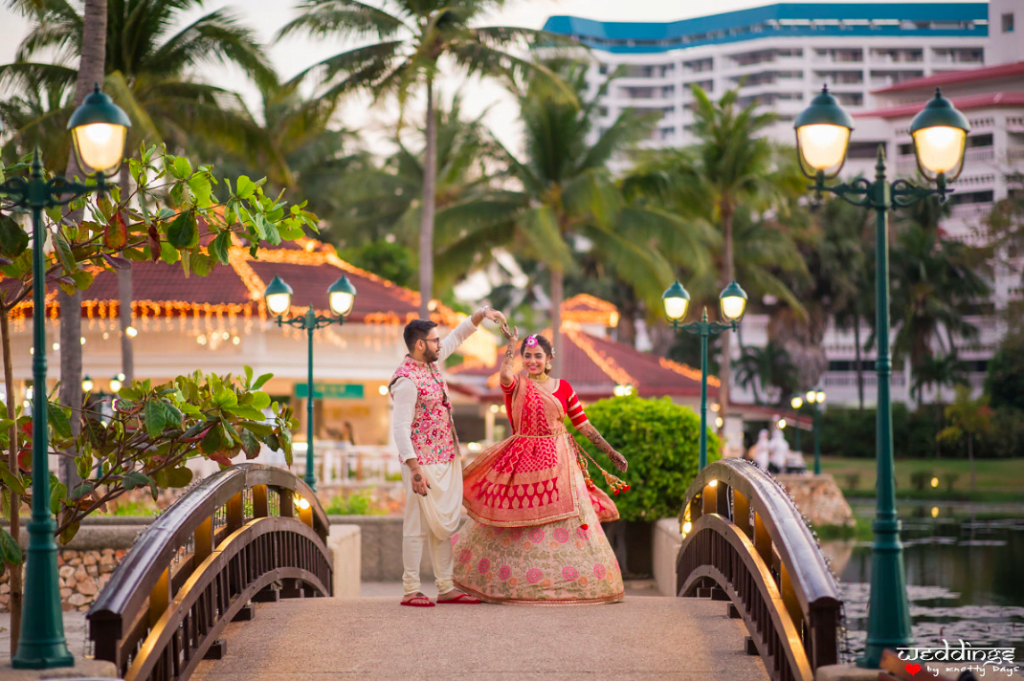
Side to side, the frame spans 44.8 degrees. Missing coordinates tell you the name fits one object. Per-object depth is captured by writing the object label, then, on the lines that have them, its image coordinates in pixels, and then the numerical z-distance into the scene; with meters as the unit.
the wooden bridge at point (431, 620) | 6.03
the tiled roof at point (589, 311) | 42.09
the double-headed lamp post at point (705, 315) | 14.65
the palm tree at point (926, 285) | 57.28
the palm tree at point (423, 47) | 26.14
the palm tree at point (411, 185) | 32.81
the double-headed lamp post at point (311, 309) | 15.42
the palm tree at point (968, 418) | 51.59
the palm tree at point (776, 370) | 57.16
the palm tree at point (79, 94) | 15.54
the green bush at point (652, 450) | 16.45
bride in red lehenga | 8.75
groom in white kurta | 8.57
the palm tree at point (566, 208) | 32.72
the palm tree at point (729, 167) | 36.56
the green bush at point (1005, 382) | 54.84
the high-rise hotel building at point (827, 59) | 71.69
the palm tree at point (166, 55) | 22.70
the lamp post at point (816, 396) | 39.19
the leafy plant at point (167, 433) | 7.64
